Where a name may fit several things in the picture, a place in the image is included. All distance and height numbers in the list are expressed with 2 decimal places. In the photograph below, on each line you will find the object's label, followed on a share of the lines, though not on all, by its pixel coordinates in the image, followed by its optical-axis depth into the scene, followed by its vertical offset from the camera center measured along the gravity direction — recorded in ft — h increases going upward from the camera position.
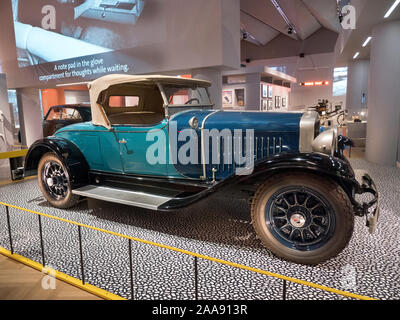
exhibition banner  18.52 +5.94
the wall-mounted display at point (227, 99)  41.43 +1.87
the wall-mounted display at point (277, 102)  49.58 +1.53
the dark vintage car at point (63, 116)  23.14 -0.02
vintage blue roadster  7.11 -1.59
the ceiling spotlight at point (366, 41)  23.90 +5.71
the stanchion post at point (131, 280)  6.02 -3.43
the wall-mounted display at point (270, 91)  44.68 +3.06
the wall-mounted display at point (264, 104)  42.30 +0.99
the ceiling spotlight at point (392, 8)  15.26 +5.51
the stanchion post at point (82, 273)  6.53 -3.54
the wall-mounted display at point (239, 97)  41.04 +2.08
